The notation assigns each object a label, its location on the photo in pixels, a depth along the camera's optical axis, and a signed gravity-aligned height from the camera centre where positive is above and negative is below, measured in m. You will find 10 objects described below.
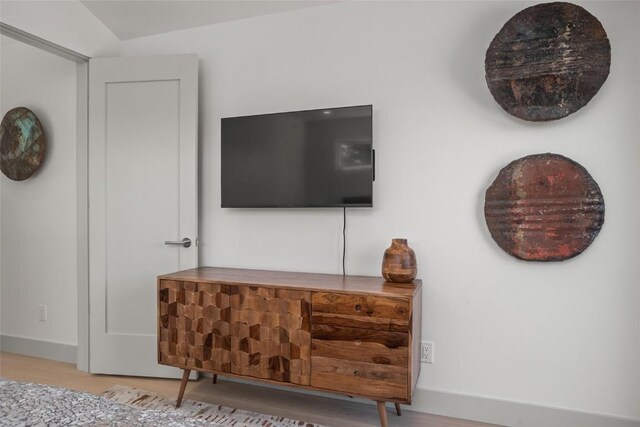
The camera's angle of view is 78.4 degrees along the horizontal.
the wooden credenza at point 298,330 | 1.82 -0.64
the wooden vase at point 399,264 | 2.02 -0.31
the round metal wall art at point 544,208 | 1.90 -0.01
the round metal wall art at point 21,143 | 3.03 +0.44
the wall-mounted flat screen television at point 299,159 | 2.19 +0.26
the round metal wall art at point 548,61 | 1.86 +0.71
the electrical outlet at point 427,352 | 2.19 -0.82
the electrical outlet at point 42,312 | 3.07 -0.89
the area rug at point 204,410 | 2.09 -1.17
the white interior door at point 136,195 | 2.60 +0.04
